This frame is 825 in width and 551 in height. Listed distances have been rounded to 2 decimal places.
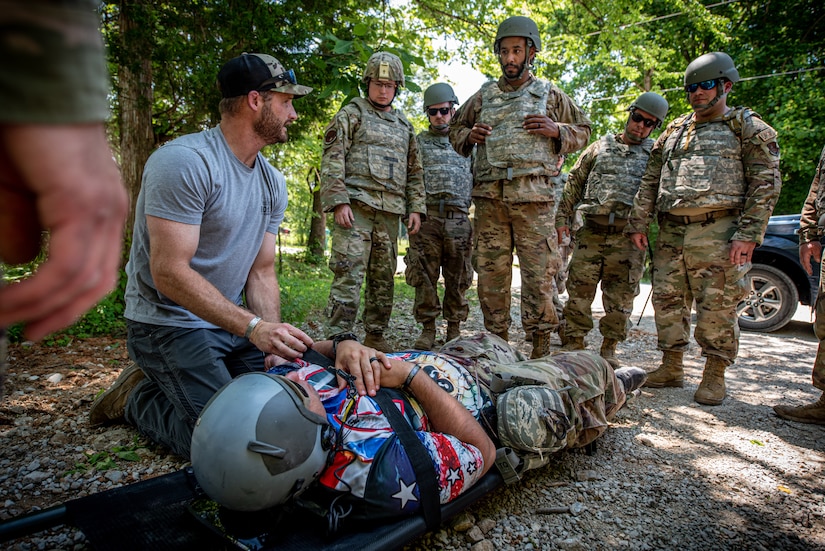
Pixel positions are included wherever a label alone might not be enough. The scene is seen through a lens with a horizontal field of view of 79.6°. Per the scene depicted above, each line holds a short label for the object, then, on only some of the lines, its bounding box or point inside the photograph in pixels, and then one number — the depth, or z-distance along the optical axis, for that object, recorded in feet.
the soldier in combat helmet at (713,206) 11.37
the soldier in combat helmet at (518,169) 13.09
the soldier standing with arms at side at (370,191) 13.46
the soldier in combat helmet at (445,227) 17.19
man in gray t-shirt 7.37
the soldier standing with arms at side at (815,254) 10.74
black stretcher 5.37
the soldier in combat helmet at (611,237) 14.55
